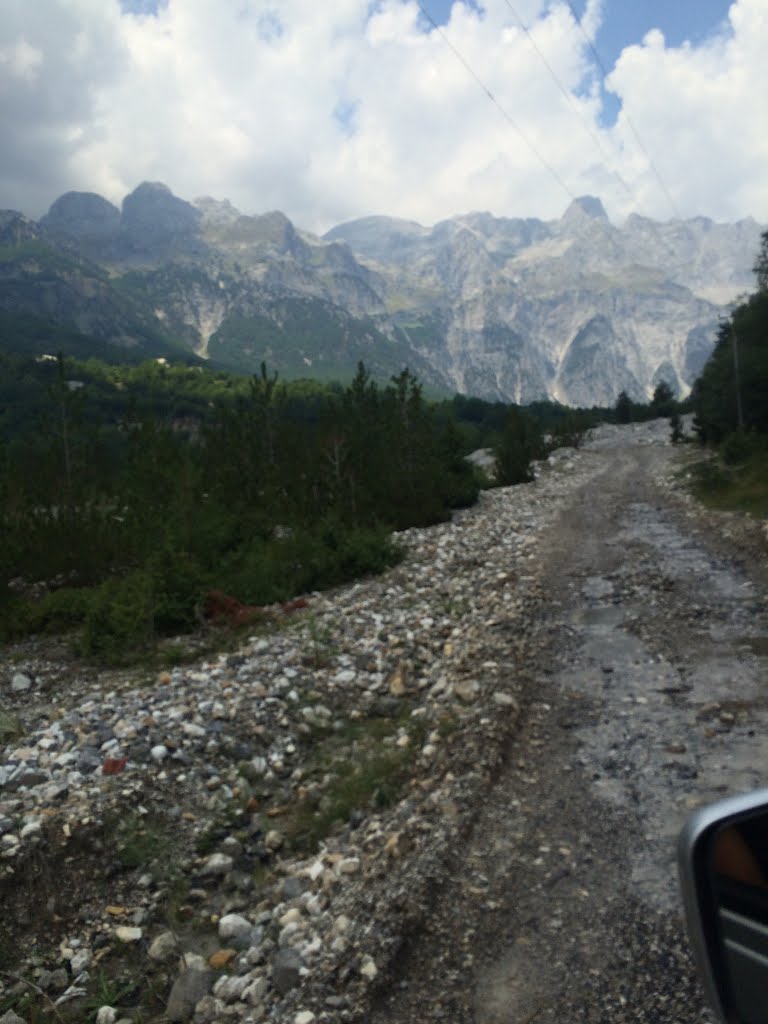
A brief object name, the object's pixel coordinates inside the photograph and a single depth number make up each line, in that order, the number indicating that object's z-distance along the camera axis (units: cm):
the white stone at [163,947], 571
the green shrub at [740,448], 3192
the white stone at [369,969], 475
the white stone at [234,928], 584
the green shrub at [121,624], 1305
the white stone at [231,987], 504
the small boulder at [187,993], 502
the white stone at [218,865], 674
